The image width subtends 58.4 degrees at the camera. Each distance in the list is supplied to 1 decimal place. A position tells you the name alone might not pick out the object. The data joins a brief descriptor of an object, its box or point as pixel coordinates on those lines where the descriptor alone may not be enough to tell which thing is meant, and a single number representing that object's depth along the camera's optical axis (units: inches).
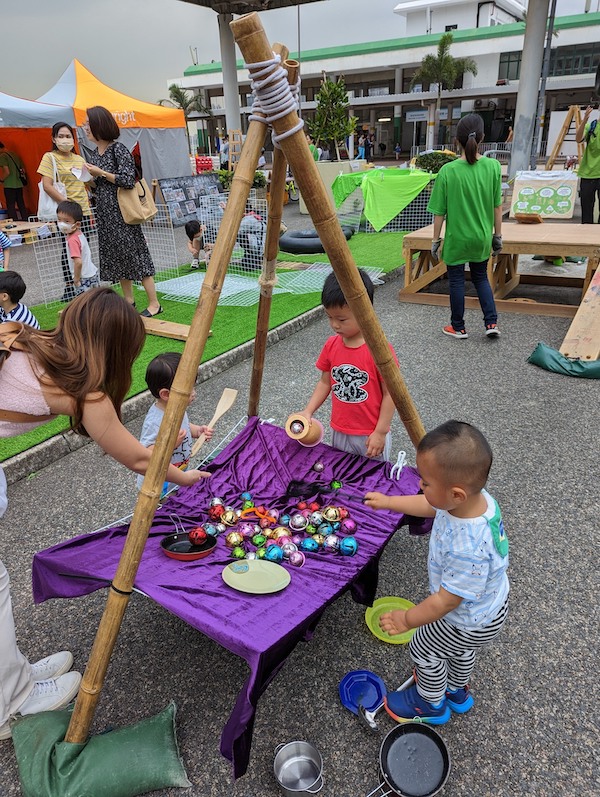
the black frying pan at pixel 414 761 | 64.3
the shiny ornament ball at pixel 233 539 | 91.3
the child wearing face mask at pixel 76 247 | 224.4
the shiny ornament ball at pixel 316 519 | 96.3
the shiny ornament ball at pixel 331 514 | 95.9
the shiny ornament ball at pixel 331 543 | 89.2
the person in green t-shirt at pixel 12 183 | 489.7
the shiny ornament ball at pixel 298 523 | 96.1
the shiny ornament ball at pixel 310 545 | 89.9
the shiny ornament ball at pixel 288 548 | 88.4
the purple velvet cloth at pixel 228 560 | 67.4
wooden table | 228.7
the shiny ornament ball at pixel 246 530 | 94.8
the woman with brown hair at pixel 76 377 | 64.6
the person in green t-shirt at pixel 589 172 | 291.6
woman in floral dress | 205.0
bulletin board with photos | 481.4
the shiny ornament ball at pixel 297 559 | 86.3
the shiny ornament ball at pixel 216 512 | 99.5
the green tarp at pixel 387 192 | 361.1
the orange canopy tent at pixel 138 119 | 479.5
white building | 1270.9
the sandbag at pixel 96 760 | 64.4
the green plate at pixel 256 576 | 78.5
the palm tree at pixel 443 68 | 1299.2
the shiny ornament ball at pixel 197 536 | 89.4
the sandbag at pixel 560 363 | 181.2
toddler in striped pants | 59.3
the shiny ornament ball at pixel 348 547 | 87.6
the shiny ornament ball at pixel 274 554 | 87.9
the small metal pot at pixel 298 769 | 64.9
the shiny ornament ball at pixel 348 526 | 93.9
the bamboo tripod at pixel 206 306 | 63.6
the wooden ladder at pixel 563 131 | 435.2
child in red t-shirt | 98.7
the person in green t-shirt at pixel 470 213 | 193.9
